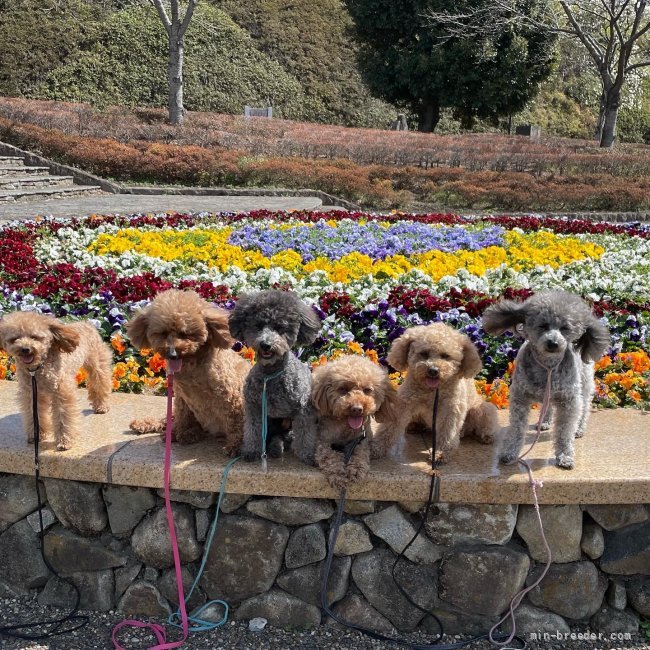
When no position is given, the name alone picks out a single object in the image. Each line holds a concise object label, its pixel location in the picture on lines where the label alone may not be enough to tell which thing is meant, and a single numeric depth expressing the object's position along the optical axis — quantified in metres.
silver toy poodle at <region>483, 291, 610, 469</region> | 2.76
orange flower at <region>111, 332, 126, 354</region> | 4.38
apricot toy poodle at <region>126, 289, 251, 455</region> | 2.72
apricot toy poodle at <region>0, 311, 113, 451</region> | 2.84
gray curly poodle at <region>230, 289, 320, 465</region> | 2.67
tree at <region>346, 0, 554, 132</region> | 30.77
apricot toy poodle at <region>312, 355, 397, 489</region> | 2.67
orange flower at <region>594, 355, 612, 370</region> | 4.18
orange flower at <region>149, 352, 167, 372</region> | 3.99
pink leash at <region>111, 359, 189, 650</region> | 2.86
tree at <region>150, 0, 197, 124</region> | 23.42
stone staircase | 15.26
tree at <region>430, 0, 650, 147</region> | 26.70
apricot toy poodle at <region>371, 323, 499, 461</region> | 2.80
